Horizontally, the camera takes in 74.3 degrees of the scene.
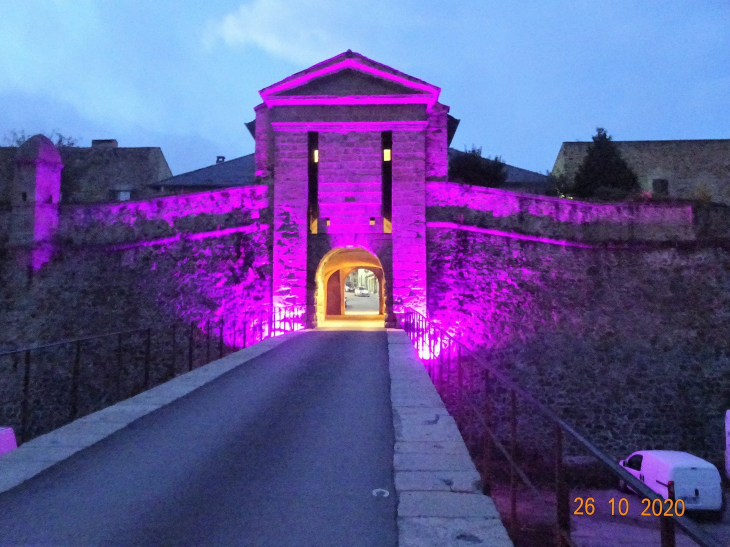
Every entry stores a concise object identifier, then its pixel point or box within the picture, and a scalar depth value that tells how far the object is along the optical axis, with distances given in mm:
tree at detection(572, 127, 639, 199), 23188
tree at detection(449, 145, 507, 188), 24031
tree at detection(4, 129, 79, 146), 32644
